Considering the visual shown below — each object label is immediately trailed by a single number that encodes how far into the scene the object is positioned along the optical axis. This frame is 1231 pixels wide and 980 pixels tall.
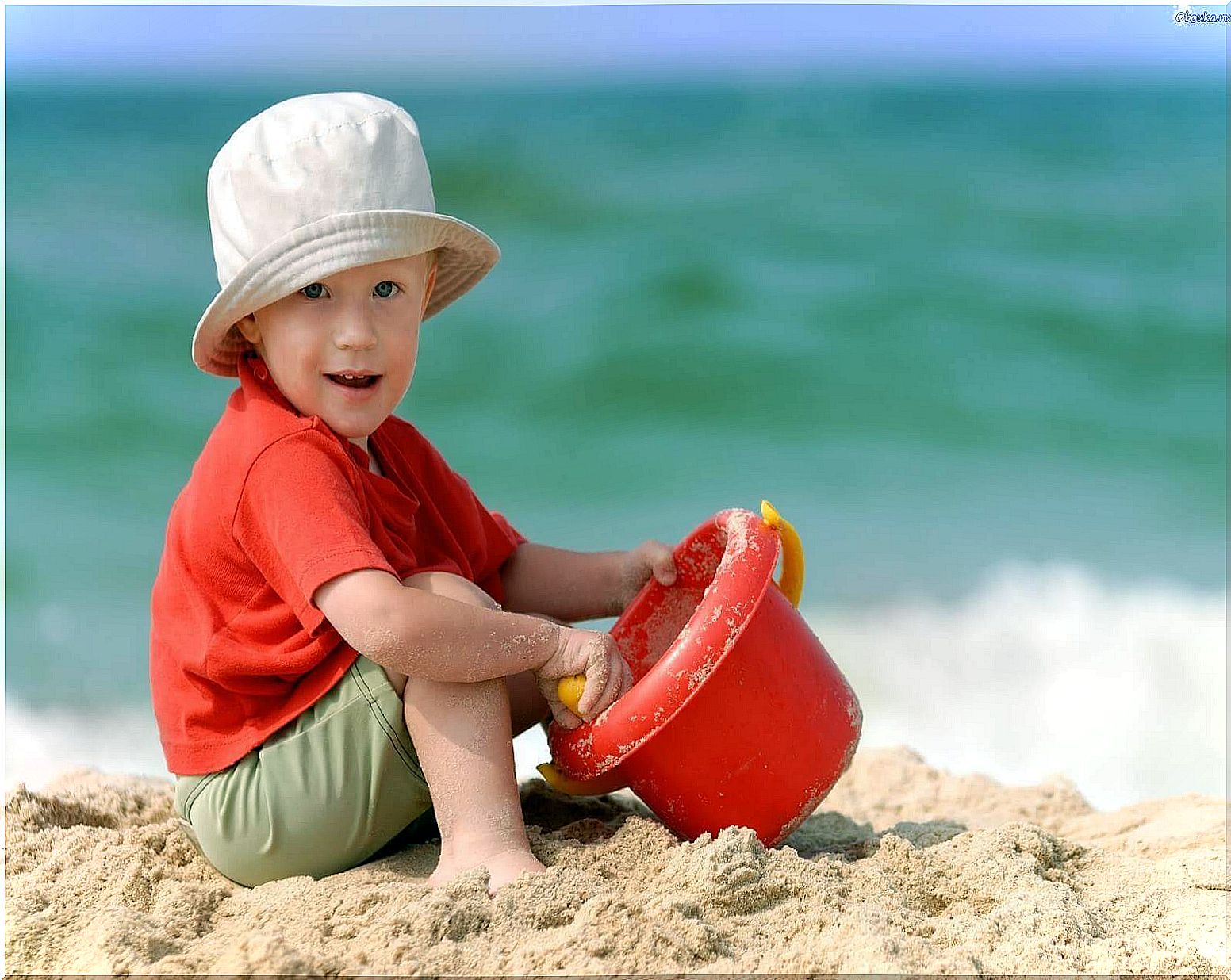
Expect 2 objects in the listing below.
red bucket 3.41
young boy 3.41
